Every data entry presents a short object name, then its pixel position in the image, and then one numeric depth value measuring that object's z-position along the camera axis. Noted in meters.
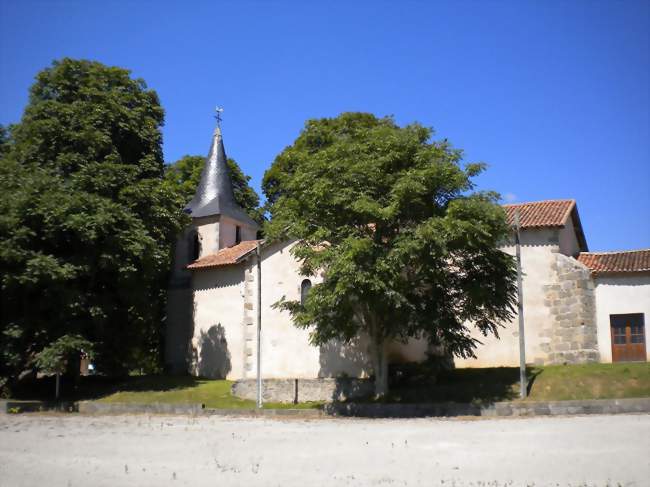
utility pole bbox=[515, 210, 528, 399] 22.54
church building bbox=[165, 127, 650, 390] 27.28
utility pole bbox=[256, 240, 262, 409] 25.45
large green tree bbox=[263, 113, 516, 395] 21.47
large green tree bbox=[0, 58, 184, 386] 27.33
